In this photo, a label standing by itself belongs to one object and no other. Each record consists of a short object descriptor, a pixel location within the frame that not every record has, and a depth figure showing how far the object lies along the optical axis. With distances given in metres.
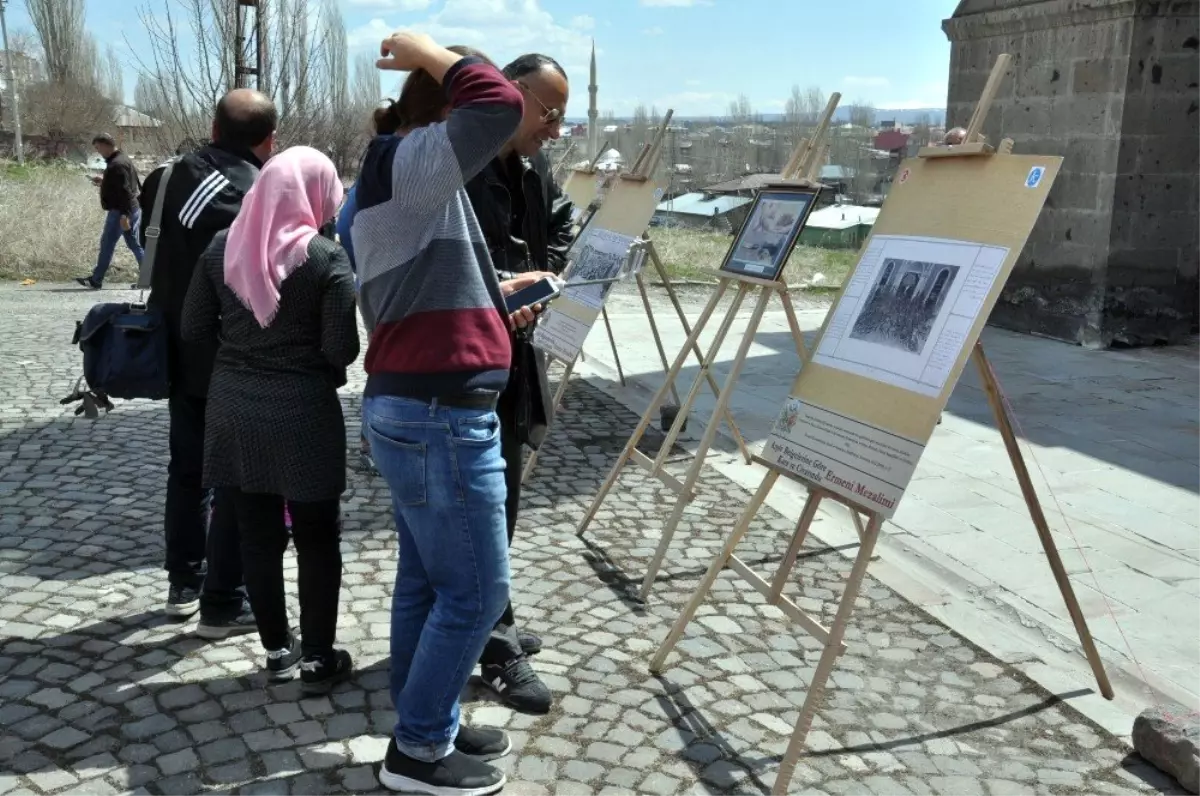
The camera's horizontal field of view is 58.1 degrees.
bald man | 3.51
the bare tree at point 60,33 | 49.50
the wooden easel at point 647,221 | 5.51
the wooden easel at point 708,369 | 4.13
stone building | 9.09
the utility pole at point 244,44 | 11.19
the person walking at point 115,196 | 12.50
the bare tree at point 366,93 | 38.56
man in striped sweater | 2.36
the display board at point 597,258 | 5.74
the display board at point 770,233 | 4.23
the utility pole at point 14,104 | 41.16
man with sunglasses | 2.98
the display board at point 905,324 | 2.97
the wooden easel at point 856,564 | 2.92
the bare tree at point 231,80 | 12.26
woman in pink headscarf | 2.97
